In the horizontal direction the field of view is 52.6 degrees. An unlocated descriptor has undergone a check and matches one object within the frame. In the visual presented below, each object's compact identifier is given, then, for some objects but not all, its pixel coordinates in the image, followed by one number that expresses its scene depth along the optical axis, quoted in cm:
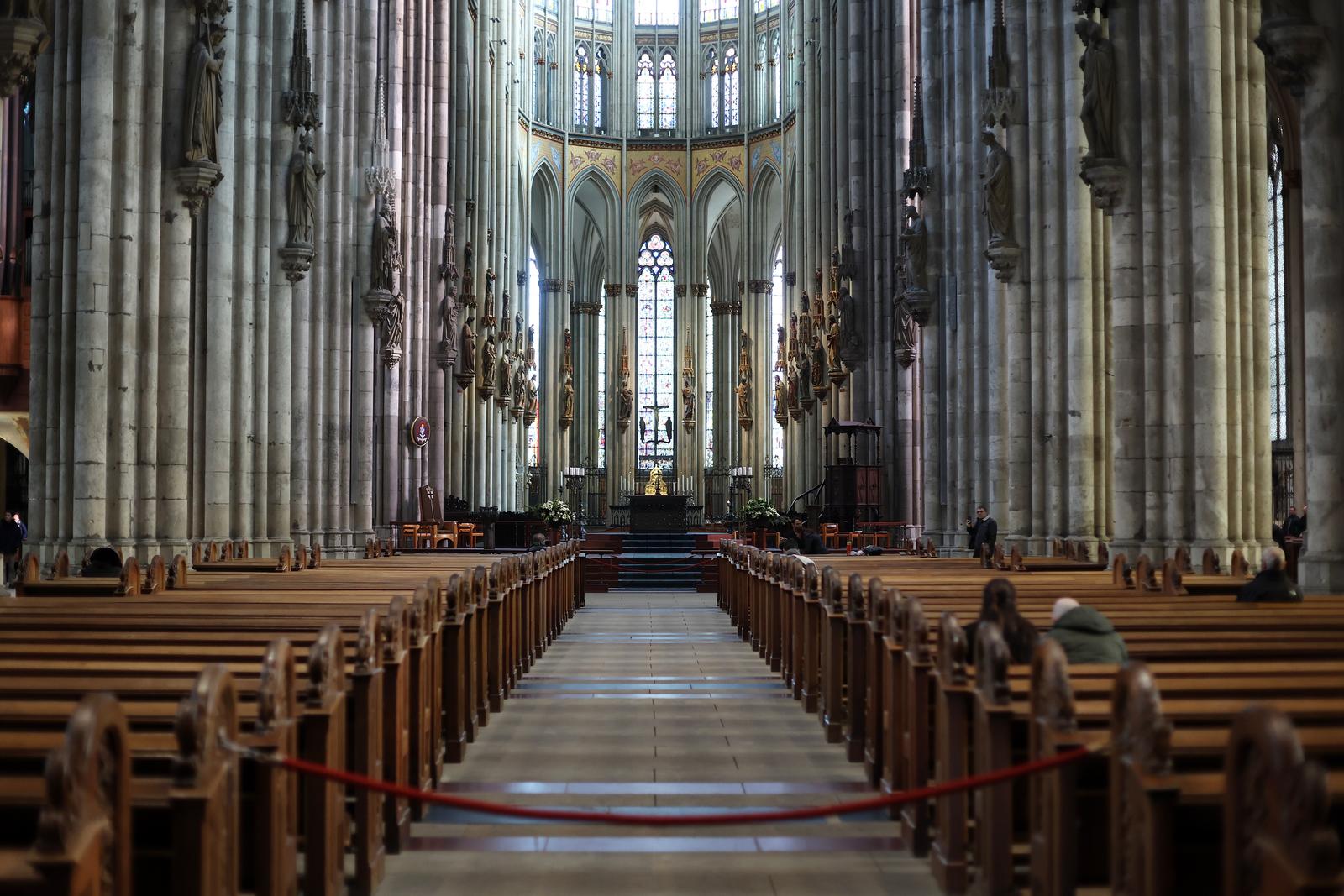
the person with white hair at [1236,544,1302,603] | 952
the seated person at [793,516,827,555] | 2342
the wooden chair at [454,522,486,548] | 3198
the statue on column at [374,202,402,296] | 2608
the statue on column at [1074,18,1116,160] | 1522
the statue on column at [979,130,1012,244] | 2006
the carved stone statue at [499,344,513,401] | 4462
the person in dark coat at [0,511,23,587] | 1986
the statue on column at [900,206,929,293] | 2636
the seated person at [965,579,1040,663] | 656
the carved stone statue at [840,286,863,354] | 3466
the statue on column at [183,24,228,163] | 1502
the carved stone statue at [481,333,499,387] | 4072
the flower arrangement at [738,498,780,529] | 3088
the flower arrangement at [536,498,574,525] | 3344
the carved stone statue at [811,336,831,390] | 3824
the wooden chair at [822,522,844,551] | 2969
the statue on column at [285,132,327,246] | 2017
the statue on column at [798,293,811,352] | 4075
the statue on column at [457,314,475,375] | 3762
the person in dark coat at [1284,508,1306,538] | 1956
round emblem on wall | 3078
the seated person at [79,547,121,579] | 1244
